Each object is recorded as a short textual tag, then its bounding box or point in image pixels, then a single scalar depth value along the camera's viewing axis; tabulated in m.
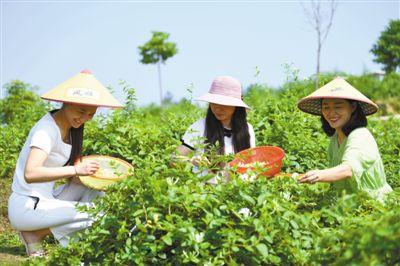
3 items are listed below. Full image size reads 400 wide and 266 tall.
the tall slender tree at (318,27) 13.66
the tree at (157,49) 23.62
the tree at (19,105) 7.30
